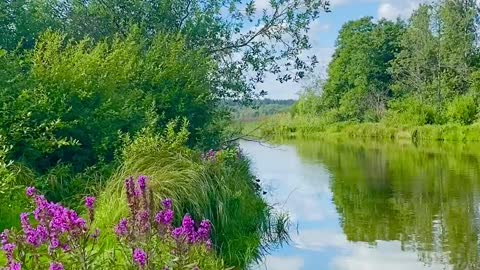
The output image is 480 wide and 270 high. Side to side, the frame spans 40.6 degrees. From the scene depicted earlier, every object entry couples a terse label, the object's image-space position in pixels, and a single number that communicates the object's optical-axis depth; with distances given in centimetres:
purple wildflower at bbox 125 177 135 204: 409
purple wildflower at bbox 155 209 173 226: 420
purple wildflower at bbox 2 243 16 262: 358
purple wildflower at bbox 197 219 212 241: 440
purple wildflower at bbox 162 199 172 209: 429
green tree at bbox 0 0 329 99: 1275
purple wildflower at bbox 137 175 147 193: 418
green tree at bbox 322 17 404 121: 4888
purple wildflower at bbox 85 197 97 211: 407
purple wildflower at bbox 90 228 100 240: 411
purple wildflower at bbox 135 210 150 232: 414
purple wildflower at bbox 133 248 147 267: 373
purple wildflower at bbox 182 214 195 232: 419
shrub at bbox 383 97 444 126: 3725
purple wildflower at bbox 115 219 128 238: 415
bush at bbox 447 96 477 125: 3488
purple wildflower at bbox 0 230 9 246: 377
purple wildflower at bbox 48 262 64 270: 343
